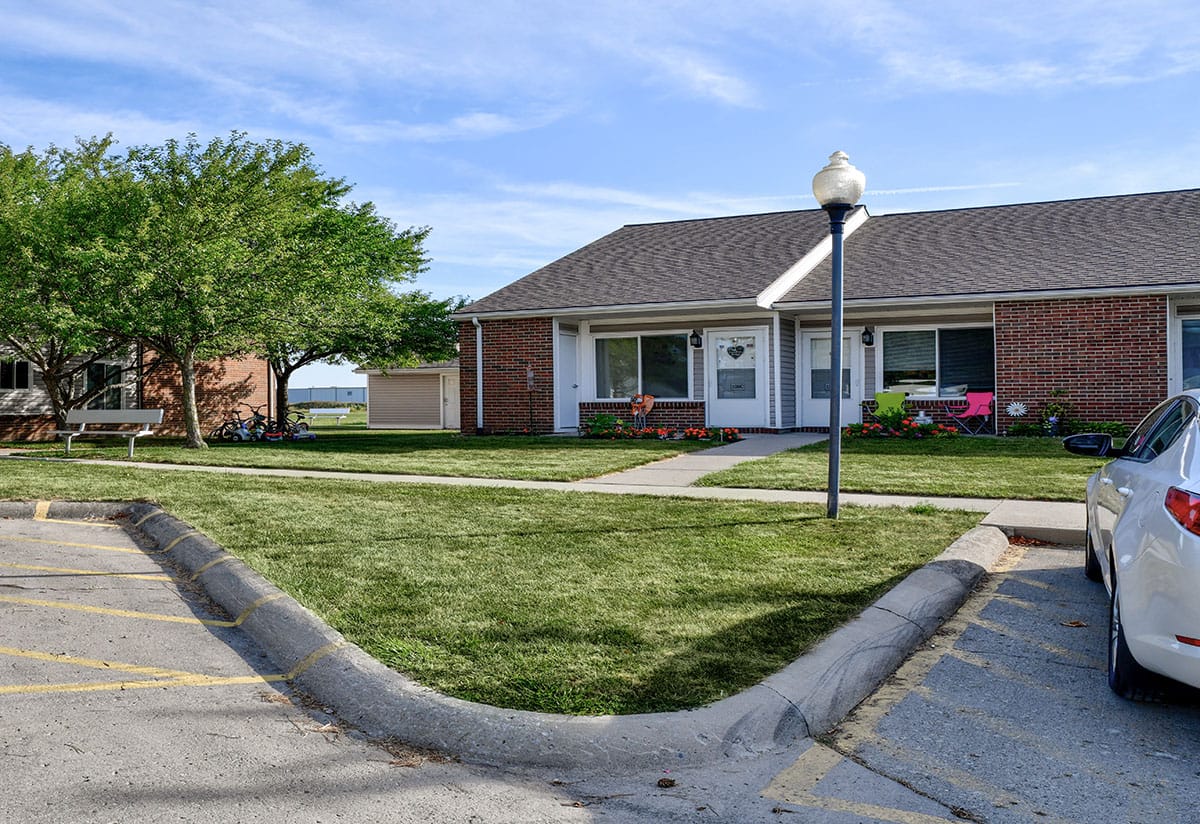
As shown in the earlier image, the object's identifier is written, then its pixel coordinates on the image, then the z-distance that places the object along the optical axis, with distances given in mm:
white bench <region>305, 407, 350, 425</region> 44188
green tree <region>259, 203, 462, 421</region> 18891
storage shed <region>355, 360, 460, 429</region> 35781
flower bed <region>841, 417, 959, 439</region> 18219
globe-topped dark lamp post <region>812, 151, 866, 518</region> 8297
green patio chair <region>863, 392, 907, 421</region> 19312
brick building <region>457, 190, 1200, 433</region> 17875
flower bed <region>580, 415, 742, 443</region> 19156
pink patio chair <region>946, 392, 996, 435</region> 19031
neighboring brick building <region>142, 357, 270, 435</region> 26281
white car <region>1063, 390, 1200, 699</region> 3713
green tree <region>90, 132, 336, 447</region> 17422
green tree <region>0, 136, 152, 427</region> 18000
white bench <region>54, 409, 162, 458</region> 18297
